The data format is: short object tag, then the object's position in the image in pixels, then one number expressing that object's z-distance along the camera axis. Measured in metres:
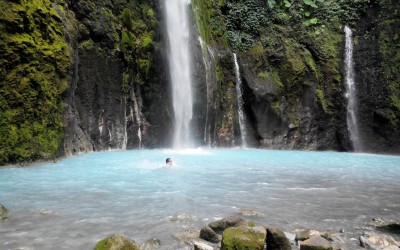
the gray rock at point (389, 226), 4.90
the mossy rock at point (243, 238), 3.70
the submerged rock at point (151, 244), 4.15
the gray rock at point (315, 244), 3.78
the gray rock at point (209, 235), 4.38
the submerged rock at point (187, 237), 4.33
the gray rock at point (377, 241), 4.30
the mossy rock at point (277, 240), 4.06
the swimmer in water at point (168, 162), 10.34
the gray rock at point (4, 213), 4.85
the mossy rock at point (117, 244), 3.51
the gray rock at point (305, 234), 4.49
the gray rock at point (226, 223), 4.64
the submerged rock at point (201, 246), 3.91
